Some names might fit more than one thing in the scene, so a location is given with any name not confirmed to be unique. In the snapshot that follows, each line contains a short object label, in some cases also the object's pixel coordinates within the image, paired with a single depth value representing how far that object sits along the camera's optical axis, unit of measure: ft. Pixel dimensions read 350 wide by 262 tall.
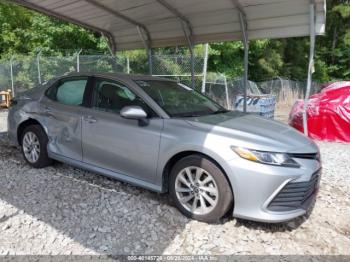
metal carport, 23.25
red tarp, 29.58
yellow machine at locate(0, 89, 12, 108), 49.82
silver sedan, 12.26
